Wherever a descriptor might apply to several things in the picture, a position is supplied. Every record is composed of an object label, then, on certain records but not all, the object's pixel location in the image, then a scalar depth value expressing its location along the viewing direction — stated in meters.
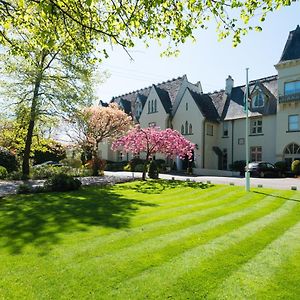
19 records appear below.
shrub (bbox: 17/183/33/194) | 14.84
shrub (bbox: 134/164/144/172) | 38.73
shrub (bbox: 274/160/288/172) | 32.75
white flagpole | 16.39
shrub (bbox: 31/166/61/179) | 23.05
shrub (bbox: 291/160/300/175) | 30.78
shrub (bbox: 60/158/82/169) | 35.92
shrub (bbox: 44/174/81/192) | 16.03
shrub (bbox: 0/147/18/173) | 25.48
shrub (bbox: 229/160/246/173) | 35.94
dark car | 29.73
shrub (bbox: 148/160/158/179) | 25.76
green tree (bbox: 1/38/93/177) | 21.62
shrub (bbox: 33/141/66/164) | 46.53
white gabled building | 34.38
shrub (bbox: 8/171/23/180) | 21.88
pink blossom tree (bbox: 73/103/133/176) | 40.53
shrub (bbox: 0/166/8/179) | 22.34
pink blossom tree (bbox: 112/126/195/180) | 24.92
